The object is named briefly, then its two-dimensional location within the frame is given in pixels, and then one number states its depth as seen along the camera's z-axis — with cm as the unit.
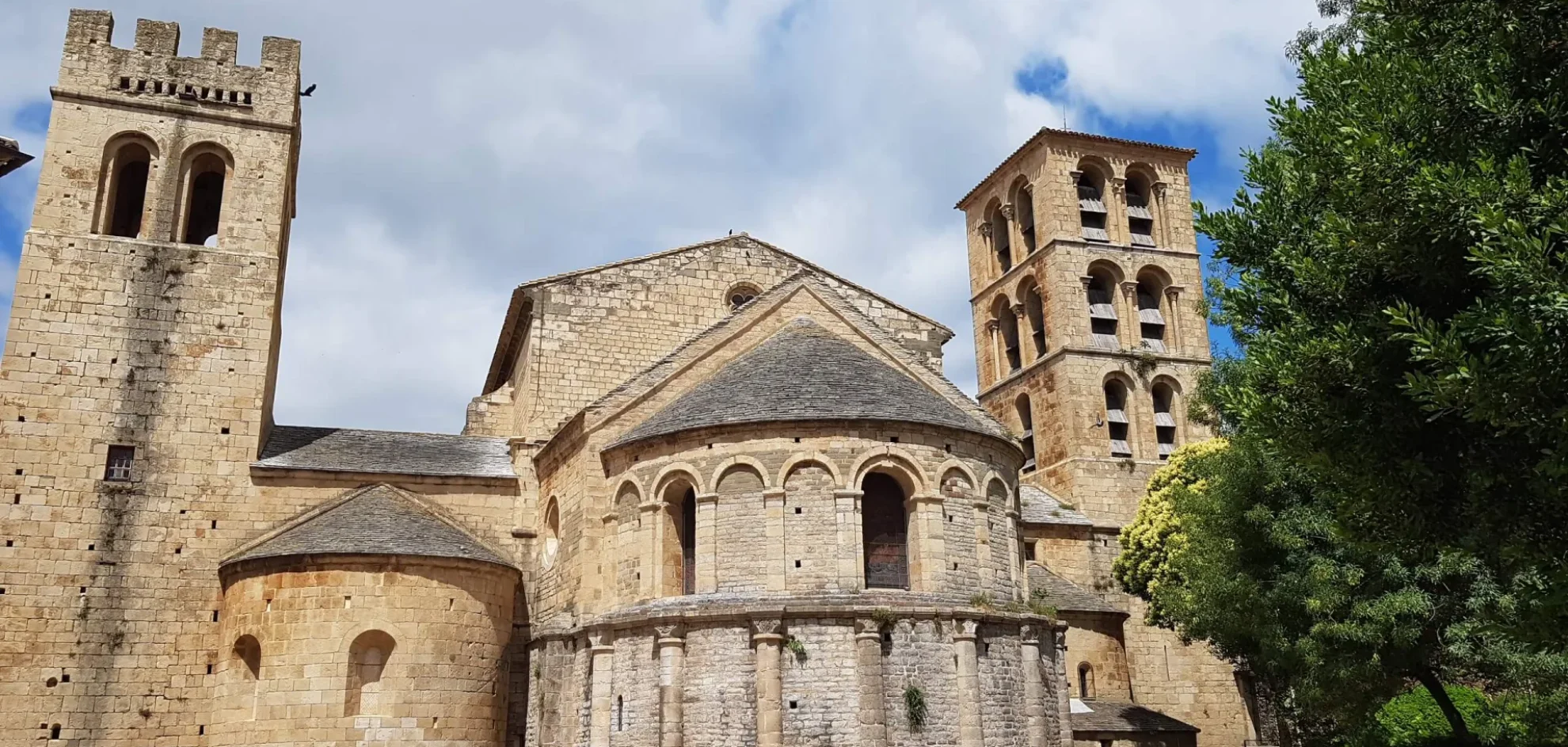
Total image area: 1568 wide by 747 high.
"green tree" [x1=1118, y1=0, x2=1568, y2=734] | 742
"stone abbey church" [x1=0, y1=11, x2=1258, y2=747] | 1684
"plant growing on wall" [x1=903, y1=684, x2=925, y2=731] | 1606
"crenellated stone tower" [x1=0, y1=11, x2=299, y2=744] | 1925
